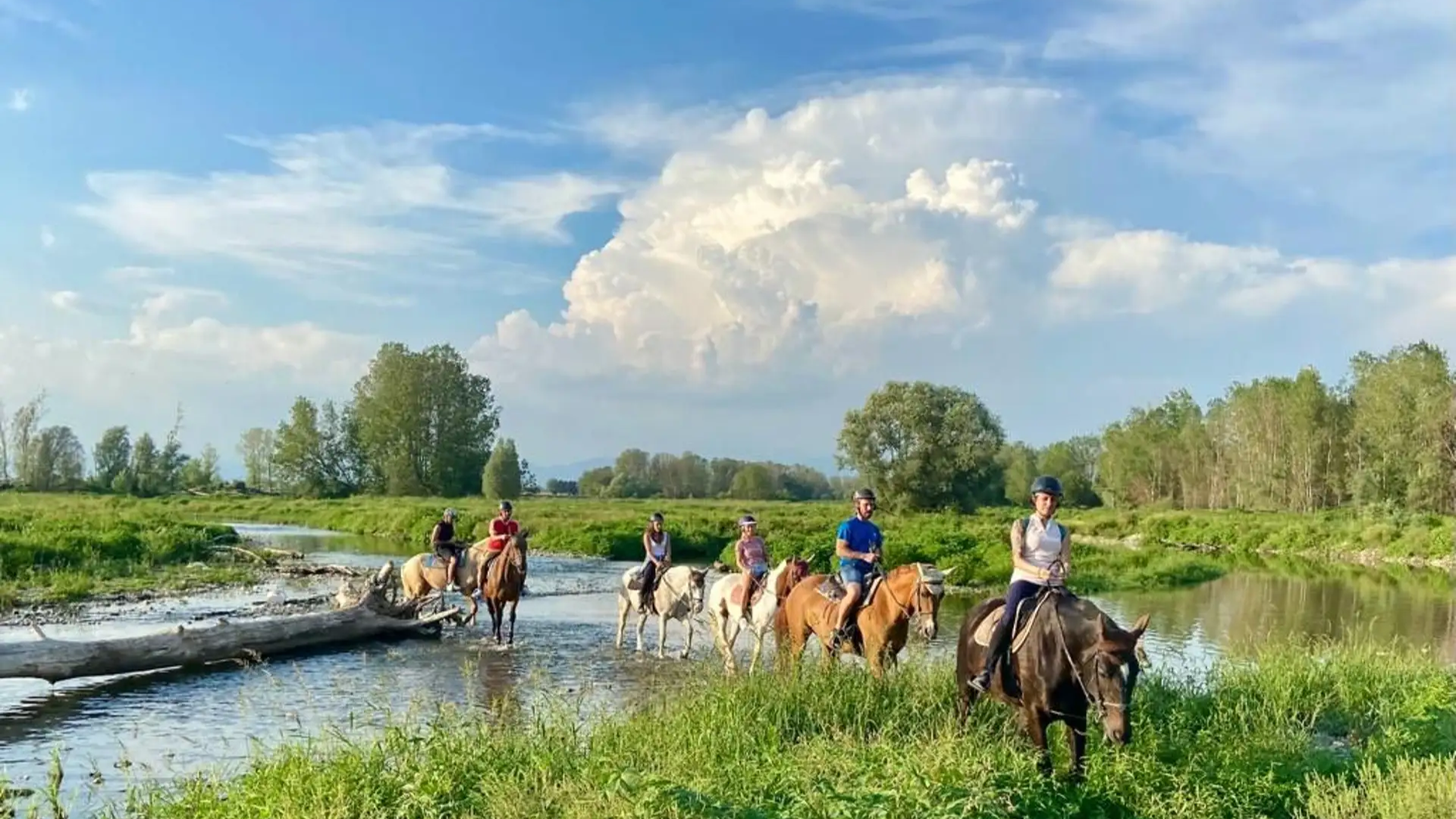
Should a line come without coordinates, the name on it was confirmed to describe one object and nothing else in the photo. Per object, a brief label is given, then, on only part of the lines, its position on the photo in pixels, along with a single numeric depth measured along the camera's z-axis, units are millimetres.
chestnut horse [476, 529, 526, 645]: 19938
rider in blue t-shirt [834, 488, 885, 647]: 13555
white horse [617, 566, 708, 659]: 19172
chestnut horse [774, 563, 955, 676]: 12383
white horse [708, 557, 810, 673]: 16156
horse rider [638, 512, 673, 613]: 19641
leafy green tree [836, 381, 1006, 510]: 68625
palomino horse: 22438
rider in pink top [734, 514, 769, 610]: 16812
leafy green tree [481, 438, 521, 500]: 92875
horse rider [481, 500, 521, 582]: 20906
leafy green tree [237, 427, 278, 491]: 130625
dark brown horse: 8391
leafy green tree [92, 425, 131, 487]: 91688
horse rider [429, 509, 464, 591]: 22578
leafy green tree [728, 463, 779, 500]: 115438
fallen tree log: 13969
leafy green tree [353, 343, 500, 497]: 92375
